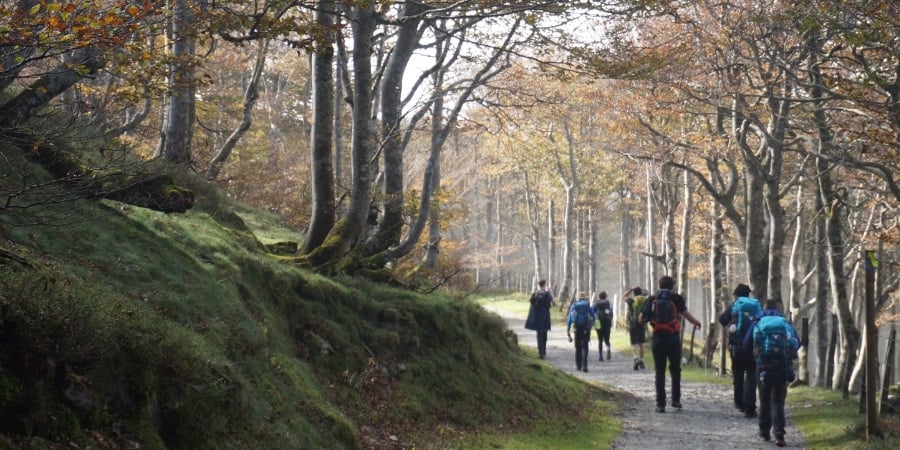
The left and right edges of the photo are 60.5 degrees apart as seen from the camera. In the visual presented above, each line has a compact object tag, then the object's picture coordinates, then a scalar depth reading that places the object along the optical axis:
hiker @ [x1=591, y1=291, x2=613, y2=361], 19.88
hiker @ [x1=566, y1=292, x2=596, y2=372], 18.00
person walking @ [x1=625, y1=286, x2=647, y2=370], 18.23
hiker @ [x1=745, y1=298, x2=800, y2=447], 10.06
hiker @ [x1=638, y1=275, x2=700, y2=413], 12.34
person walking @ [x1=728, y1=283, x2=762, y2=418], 11.48
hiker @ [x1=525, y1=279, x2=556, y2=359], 19.50
